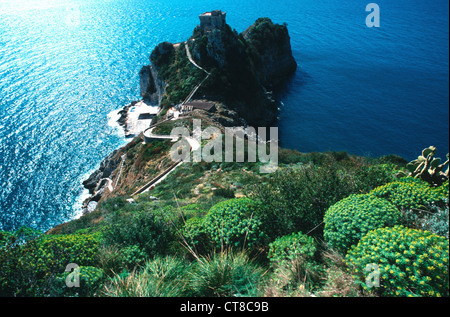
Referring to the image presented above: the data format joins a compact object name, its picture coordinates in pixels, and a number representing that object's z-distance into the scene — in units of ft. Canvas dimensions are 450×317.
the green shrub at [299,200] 32.78
